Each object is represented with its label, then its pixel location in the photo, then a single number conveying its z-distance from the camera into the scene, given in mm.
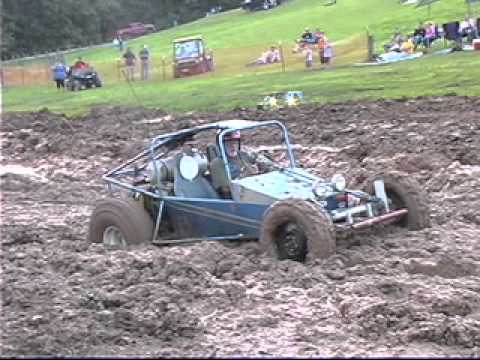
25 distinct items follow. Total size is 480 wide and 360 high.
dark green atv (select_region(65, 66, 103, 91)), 46594
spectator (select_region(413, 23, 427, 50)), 39781
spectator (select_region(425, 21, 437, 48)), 39509
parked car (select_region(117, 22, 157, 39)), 89250
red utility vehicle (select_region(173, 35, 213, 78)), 47562
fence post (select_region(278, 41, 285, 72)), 42500
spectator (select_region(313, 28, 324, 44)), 47041
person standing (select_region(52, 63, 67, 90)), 47938
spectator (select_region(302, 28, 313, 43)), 49125
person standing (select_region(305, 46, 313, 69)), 40750
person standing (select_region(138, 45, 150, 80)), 48312
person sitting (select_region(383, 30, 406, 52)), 39194
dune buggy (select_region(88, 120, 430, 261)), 9852
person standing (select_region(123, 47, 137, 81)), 50562
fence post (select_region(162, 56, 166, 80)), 48325
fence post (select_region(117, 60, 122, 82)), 50619
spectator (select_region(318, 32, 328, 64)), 41500
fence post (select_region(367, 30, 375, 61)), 39119
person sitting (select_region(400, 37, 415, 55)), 37750
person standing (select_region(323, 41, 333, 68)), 41062
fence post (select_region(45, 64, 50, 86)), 56525
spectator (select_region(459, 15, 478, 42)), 36812
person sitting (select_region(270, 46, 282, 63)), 46812
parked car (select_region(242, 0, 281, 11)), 83375
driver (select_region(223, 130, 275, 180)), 10945
